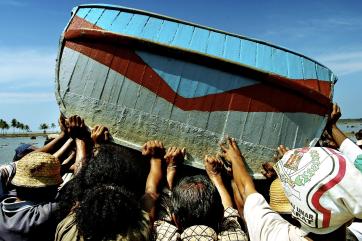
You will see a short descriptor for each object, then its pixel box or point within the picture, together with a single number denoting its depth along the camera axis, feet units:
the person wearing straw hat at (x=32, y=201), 8.40
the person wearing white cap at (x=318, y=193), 5.08
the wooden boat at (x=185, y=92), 12.82
